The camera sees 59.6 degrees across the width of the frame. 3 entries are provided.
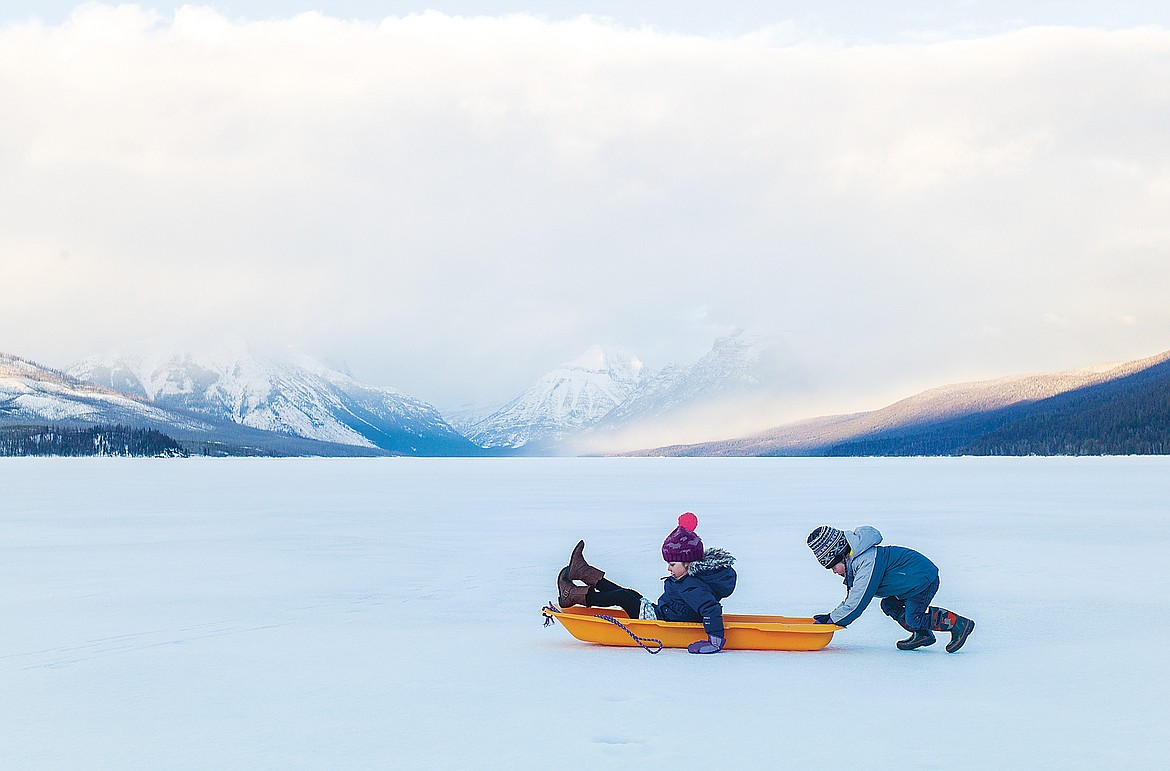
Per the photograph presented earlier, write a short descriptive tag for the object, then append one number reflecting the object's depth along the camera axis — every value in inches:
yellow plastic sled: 400.5
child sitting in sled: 398.0
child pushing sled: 391.9
